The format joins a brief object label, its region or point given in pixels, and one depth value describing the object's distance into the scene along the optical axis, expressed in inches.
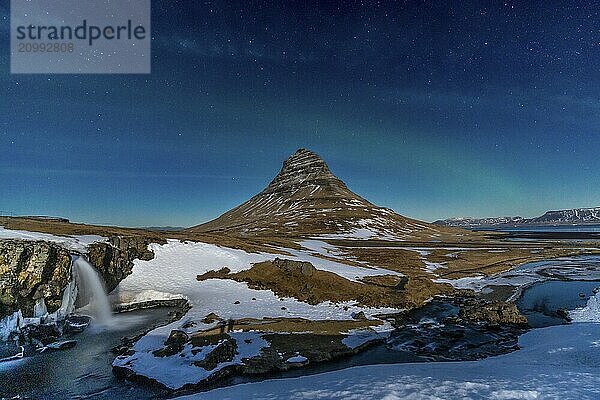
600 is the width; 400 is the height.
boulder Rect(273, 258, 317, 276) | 1803.6
